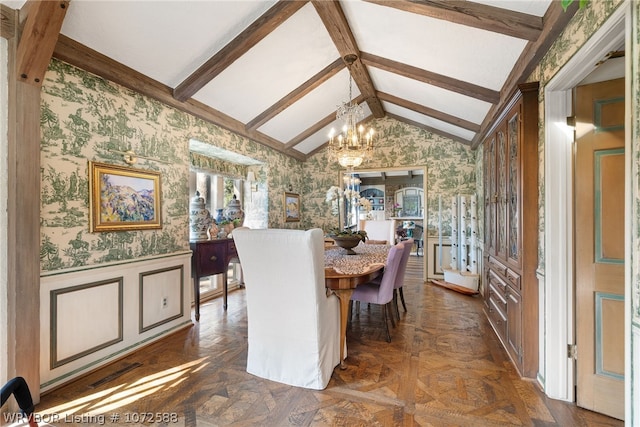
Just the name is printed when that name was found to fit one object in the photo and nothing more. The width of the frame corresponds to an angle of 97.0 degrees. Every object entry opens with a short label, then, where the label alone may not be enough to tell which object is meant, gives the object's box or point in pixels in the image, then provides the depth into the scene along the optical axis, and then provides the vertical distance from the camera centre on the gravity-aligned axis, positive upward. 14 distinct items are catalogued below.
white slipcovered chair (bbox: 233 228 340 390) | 1.84 -0.64
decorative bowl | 2.92 -0.27
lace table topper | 2.30 -0.42
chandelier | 3.28 +0.87
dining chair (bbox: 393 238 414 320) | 2.89 -0.57
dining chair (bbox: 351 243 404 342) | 2.54 -0.70
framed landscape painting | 2.28 +0.16
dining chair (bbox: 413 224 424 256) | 9.08 -0.63
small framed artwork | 5.48 +0.18
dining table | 2.10 -0.44
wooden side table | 3.31 -0.53
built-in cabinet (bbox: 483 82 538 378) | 2.05 -0.12
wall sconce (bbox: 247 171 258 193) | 4.79 +0.60
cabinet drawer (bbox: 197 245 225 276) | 3.35 -0.53
